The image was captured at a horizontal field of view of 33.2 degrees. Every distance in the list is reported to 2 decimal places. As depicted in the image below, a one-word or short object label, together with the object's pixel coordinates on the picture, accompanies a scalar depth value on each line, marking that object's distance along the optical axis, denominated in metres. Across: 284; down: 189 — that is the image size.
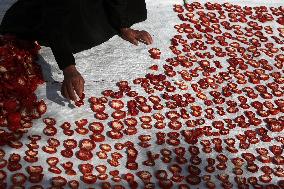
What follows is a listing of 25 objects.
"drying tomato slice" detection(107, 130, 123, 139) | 3.10
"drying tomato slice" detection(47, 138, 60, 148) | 2.96
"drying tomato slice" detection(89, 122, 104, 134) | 3.12
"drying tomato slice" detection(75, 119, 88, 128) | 3.14
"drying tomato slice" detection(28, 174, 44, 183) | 2.68
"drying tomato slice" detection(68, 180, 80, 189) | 2.68
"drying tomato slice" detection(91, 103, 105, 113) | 3.30
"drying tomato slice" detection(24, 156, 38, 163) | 2.82
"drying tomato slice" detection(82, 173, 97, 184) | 2.73
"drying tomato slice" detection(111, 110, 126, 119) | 3.26
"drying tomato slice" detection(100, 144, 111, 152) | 2.99
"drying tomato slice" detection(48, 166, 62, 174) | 2.76
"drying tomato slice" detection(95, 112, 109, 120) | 3.23
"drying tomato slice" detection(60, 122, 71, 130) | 3.10
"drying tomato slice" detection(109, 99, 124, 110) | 3.35
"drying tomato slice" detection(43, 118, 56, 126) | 3.12
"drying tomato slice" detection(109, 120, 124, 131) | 3.17
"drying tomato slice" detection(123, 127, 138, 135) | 3.14
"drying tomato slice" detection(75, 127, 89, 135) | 3.08
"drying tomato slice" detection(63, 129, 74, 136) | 3.06
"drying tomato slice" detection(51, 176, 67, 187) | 2.68
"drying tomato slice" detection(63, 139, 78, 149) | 2.97
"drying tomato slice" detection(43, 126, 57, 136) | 3.04
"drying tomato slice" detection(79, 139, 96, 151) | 2.98
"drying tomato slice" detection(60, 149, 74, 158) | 2.90
